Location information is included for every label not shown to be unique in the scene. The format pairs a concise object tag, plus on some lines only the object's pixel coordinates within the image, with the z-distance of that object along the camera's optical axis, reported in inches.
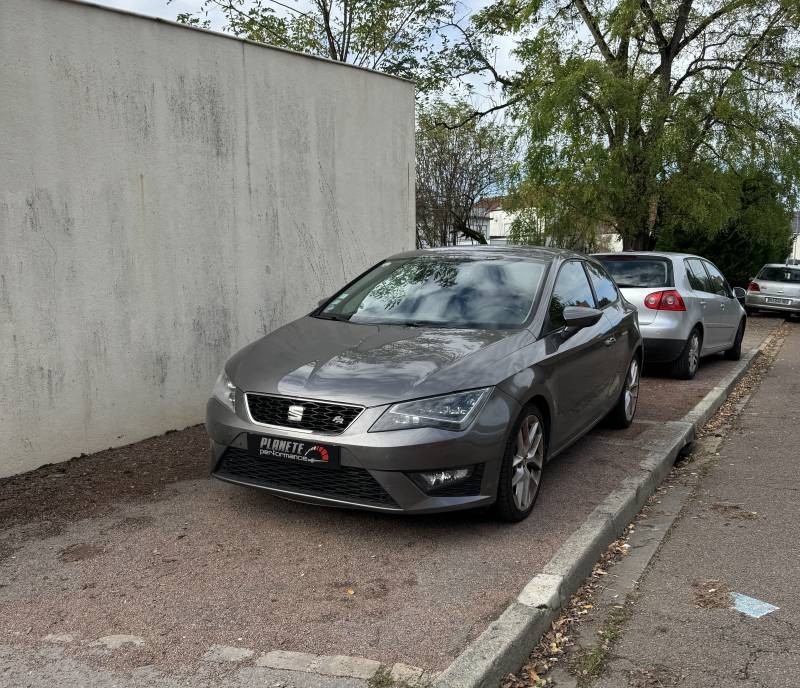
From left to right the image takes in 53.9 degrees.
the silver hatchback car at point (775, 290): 813.9
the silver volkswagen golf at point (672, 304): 367.9
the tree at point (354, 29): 935.0
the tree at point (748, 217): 710.5
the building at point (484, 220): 1112.2
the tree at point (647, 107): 673.0
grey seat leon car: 157.9
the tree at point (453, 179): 1202.0
